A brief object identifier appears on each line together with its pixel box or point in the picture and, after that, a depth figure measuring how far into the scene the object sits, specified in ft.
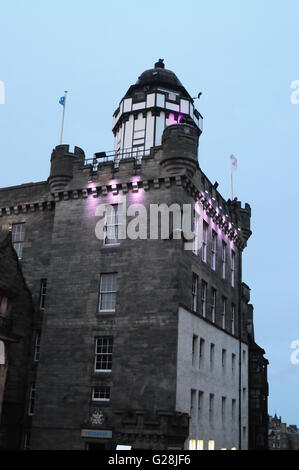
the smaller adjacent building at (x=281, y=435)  408.22
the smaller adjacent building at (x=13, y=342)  112.06
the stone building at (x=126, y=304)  105.60
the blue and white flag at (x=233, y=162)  145.40
